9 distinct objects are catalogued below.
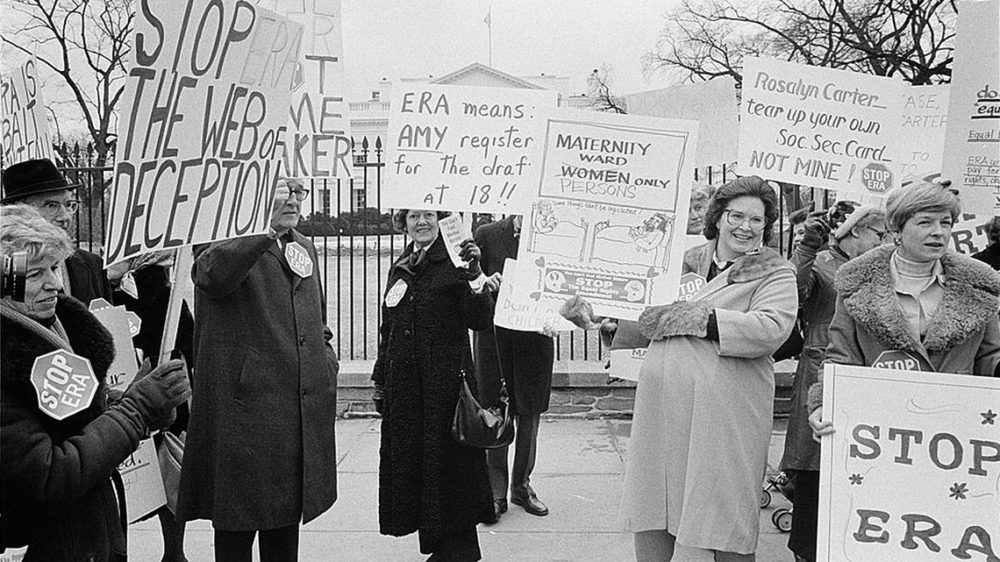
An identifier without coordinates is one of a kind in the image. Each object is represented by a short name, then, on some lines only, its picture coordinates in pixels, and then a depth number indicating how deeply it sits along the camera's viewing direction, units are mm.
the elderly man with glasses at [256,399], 3240
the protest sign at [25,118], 4242
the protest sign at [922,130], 5320
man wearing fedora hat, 3592
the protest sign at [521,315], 3521
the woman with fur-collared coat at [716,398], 3146
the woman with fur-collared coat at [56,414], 2133
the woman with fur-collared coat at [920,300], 2859
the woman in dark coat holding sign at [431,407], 3873
